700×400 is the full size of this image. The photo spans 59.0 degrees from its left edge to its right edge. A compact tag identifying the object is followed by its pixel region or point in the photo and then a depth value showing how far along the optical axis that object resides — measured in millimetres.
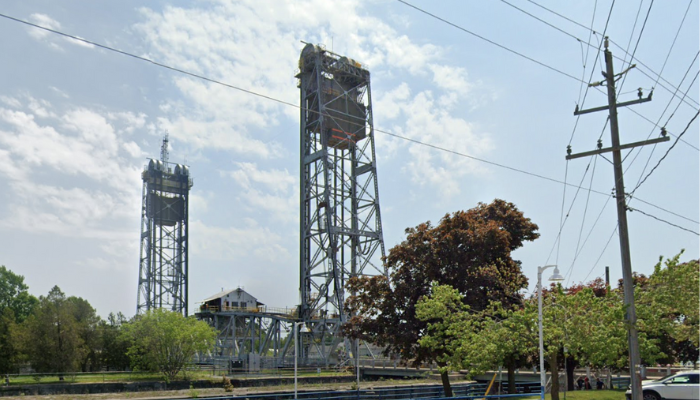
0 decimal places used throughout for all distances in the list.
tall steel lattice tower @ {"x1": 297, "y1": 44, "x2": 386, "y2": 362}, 62344
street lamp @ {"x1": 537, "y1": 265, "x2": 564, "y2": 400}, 18219
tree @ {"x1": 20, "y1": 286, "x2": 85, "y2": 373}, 47000
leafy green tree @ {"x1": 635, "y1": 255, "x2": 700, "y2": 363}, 18688
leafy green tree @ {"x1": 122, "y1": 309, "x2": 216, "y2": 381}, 45281
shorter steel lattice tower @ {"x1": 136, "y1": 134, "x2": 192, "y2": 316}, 89750
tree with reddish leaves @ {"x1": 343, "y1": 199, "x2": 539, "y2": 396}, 28377
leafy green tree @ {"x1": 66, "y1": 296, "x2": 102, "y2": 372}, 59156
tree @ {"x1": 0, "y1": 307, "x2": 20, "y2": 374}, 47031
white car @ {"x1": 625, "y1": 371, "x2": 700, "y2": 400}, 21469
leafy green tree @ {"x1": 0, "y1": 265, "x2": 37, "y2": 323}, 67125
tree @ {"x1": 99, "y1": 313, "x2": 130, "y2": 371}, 61406
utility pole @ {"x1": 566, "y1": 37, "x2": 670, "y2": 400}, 18203
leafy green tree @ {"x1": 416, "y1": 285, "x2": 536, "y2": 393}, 22141
